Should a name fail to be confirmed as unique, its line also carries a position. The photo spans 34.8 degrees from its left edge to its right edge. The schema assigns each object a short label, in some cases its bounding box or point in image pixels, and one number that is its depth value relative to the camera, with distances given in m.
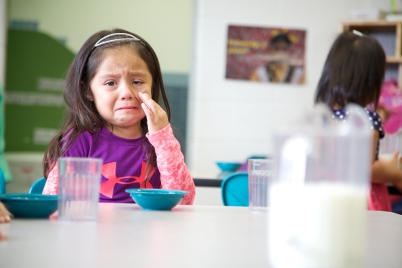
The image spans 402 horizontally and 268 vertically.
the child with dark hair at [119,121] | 1.77
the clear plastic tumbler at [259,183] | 1.42
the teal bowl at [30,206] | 1.12
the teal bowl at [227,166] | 3.32
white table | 0.77
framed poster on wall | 4.97
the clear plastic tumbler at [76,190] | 1.12
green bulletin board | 4.73
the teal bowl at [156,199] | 1.32
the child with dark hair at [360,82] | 2.54
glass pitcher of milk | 0.66
